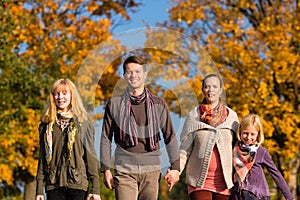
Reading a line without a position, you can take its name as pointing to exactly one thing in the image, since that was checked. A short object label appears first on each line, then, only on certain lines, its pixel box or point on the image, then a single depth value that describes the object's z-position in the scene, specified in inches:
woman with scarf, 366.8
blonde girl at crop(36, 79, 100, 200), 339.5
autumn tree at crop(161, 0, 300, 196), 927.2
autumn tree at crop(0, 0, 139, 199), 985.8
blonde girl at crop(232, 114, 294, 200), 371.7
